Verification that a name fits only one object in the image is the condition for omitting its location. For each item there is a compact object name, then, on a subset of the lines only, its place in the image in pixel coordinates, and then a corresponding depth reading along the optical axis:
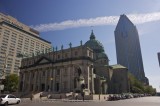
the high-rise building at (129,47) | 184.25
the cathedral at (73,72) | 58.47
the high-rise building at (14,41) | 109.50
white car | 22.06
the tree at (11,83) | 87.62
